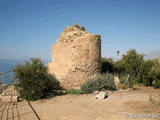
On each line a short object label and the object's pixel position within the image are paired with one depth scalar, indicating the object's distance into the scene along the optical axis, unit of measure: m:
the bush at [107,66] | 16.17
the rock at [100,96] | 7.65
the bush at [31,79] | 7.57
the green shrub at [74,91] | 9.05
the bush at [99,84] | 9.22
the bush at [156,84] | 10.95
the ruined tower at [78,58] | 10.63
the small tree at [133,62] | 14.51
